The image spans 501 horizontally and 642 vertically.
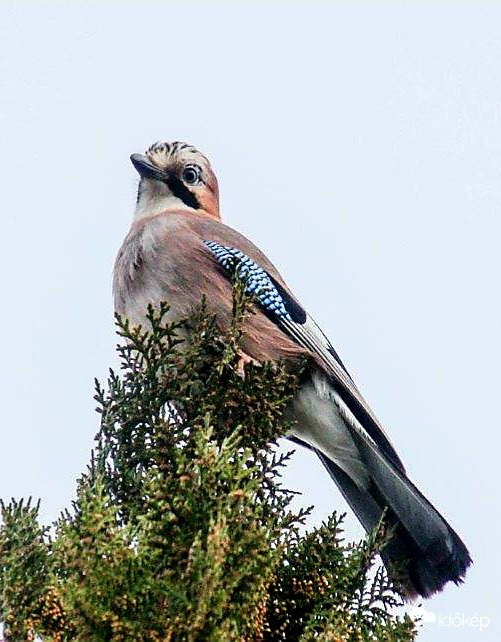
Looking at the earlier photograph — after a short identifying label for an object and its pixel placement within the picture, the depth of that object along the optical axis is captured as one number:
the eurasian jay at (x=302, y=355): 8.04
